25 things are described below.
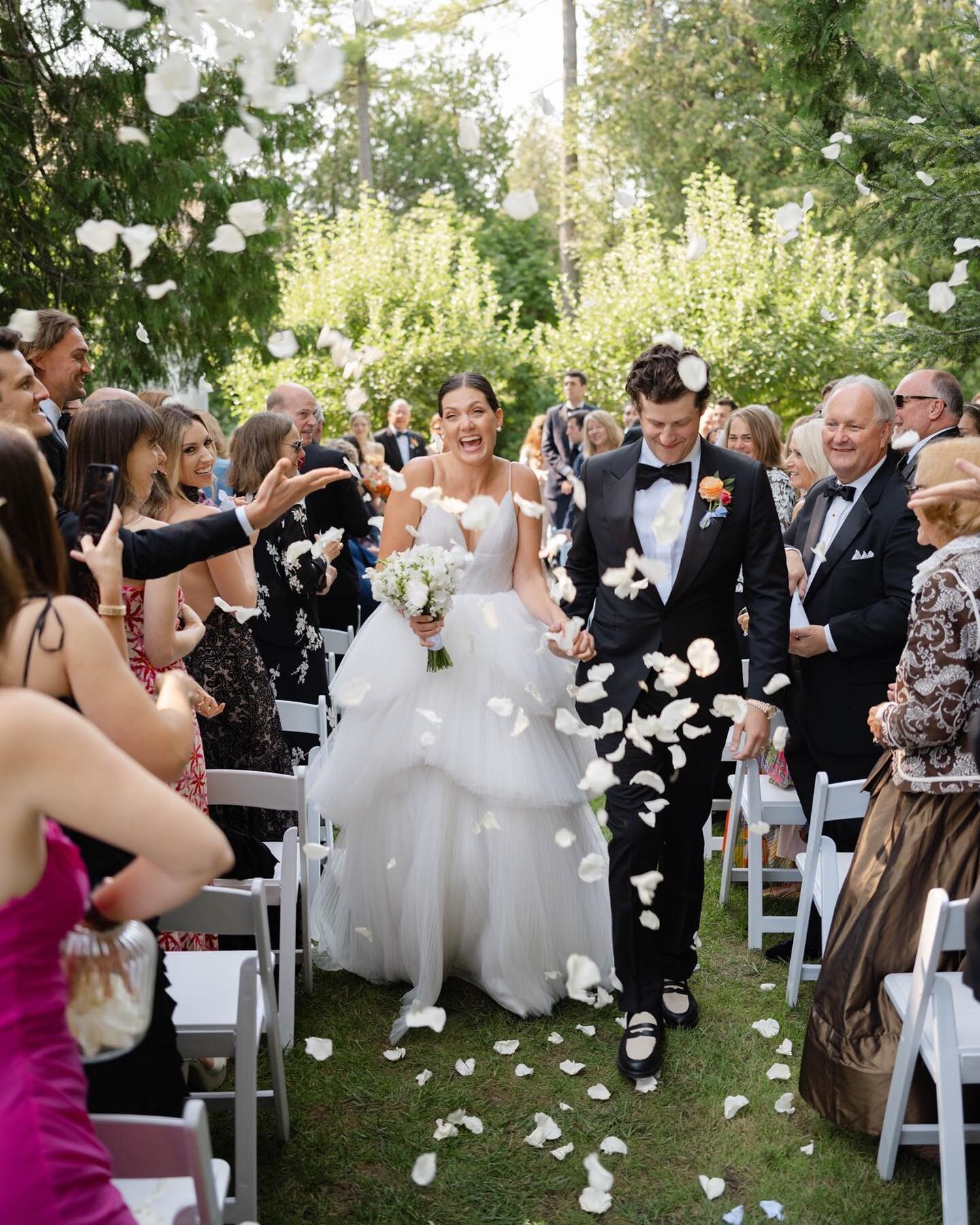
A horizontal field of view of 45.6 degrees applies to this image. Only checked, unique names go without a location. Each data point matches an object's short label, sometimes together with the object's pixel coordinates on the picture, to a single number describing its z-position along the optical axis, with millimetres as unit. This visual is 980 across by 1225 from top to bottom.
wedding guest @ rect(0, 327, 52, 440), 3629
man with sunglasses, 5223
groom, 3926
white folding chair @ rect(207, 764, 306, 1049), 3830
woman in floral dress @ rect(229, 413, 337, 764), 5297
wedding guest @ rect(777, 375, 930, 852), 4191
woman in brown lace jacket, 3125
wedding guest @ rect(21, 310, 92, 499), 4672
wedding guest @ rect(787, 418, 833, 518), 5777
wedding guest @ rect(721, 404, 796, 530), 6352
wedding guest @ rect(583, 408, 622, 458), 11406
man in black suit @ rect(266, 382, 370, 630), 6461
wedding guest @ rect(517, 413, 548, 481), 15297
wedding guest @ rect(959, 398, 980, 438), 6125
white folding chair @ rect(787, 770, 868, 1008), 3816
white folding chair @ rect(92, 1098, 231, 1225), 1891
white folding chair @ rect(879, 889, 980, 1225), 2701
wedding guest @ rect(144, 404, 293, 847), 4289
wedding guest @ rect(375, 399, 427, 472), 13336
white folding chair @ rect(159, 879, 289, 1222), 2814
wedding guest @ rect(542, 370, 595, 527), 13719
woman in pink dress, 1619
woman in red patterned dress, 3184
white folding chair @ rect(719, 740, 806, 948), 4719
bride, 4223
